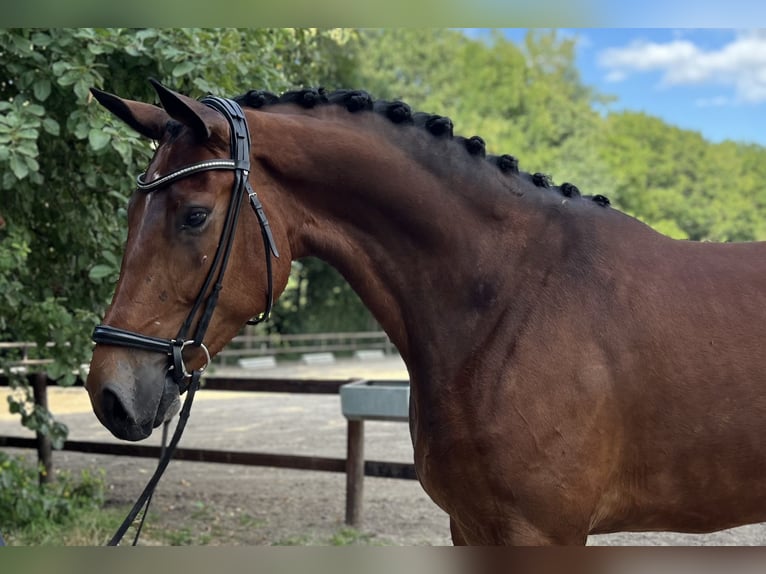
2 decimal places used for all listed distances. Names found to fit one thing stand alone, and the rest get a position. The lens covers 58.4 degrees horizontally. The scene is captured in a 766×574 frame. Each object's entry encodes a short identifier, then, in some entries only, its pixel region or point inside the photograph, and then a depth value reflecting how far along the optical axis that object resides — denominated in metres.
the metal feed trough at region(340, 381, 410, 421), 5.89
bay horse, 2.12
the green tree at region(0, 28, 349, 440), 3.92
